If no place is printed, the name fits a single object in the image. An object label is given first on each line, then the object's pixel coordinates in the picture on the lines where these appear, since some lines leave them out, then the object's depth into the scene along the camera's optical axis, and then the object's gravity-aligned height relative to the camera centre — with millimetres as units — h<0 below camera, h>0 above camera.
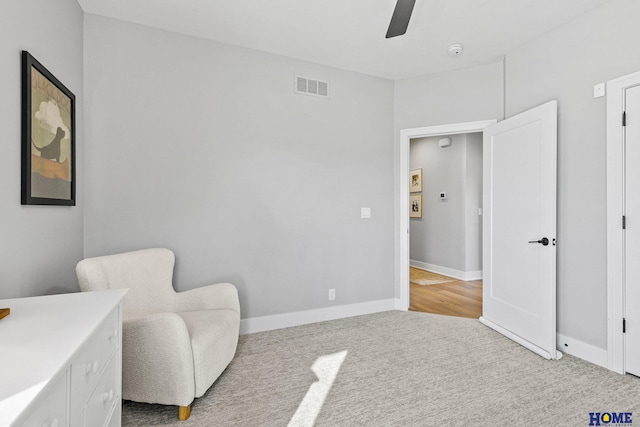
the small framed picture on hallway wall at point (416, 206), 6113 +119
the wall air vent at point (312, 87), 3180 +1247
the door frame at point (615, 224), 2201 -81
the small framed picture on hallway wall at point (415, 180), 6141 +614
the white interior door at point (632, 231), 2129 -129
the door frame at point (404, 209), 3584 +34
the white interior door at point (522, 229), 2500 -144
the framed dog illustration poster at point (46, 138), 1600 +417
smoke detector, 2891 +1474
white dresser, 728 -386
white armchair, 1711 -686
